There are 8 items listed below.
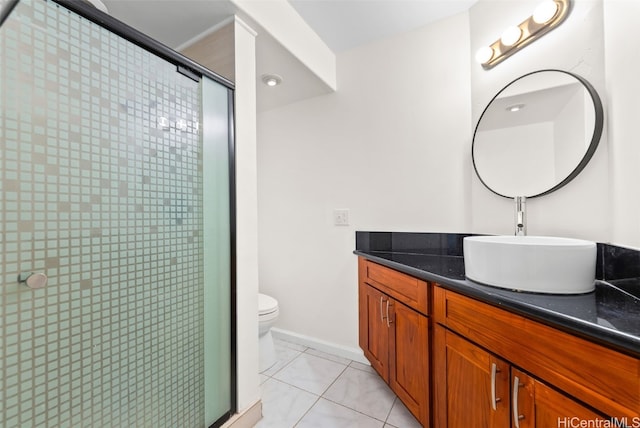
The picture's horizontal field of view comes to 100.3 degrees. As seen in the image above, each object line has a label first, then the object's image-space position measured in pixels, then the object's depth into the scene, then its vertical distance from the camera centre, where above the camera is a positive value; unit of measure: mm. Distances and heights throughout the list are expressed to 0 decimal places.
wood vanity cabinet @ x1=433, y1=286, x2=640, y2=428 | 586 -440
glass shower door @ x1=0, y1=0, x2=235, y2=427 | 703 -36
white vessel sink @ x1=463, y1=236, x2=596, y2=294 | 843 -181
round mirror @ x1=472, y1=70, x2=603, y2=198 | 1122 +368
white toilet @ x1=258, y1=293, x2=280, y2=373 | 1710 -757
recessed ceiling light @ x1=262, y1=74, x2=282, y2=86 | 1771 +922
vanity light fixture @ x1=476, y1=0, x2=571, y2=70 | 1187 +866
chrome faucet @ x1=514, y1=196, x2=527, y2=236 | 1310 -23
